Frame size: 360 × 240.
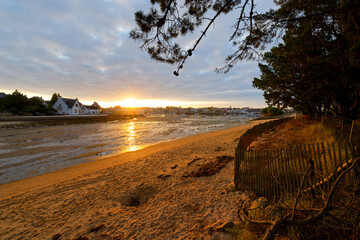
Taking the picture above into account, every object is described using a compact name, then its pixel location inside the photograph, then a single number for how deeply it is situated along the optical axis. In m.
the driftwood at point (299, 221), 1.70
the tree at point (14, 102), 44.02
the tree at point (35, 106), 46.57
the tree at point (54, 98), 64.70
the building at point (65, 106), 58.97
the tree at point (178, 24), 4.03
